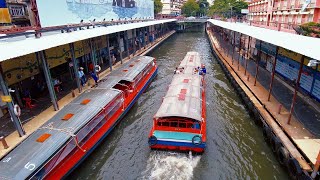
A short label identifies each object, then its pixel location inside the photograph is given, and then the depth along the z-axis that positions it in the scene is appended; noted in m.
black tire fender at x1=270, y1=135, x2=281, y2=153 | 12.99
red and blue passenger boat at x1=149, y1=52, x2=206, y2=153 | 13.05
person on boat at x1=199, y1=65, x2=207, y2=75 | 22.55
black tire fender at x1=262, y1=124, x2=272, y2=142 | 14.52
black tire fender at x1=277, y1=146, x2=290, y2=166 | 11.97
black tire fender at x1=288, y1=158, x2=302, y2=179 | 10.77
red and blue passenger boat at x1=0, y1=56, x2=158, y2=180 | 10.03
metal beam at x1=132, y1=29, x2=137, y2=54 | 38.38
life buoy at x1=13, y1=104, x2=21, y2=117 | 13.16
